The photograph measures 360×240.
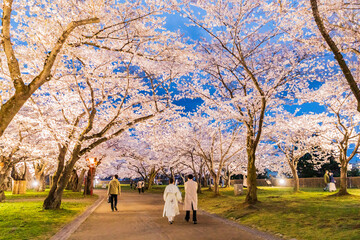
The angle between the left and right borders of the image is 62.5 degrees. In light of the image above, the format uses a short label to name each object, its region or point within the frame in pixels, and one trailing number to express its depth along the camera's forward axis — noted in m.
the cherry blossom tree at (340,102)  17.31
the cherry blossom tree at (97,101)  14.63
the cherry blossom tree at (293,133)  21.20
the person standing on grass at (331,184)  26.39
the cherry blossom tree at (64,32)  6.93
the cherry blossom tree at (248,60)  14.19
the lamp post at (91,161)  24.71
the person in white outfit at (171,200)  10.71
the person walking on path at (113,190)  15.18
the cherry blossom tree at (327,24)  7.62
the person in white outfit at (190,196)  11.20
